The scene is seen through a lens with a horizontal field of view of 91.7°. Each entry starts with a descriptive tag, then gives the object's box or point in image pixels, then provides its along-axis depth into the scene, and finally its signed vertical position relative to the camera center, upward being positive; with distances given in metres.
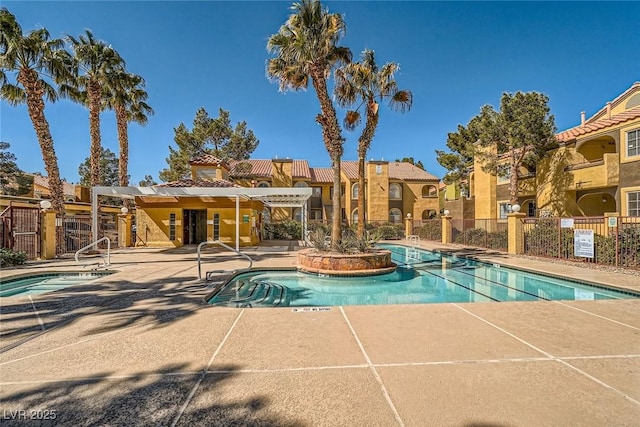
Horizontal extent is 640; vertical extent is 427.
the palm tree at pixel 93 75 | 16.95 +8.29
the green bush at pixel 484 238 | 18.17 -1.09
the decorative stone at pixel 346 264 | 11.26 -1.53
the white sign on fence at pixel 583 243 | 12.43 -0.88
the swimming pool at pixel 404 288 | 8.29 -2.07
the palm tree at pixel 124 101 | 18.98 +8.29
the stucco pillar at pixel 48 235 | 14.47 -0.53
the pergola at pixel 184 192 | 15.54 +1.61
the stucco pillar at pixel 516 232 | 16.30 -0.55
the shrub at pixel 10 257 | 12.01 -1.33
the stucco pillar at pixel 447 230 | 24.05 -0.63
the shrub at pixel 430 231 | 25.71 -0.75
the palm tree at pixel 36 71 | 13.54 +7.11
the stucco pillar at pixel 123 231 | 20.47 -0.51
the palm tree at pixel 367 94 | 15.66 +6.87
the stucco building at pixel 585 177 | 16.88 +2.92
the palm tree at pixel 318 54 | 12.26 +6.88
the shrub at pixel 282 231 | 28.75 -0.78
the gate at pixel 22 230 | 13.63 -0.27
